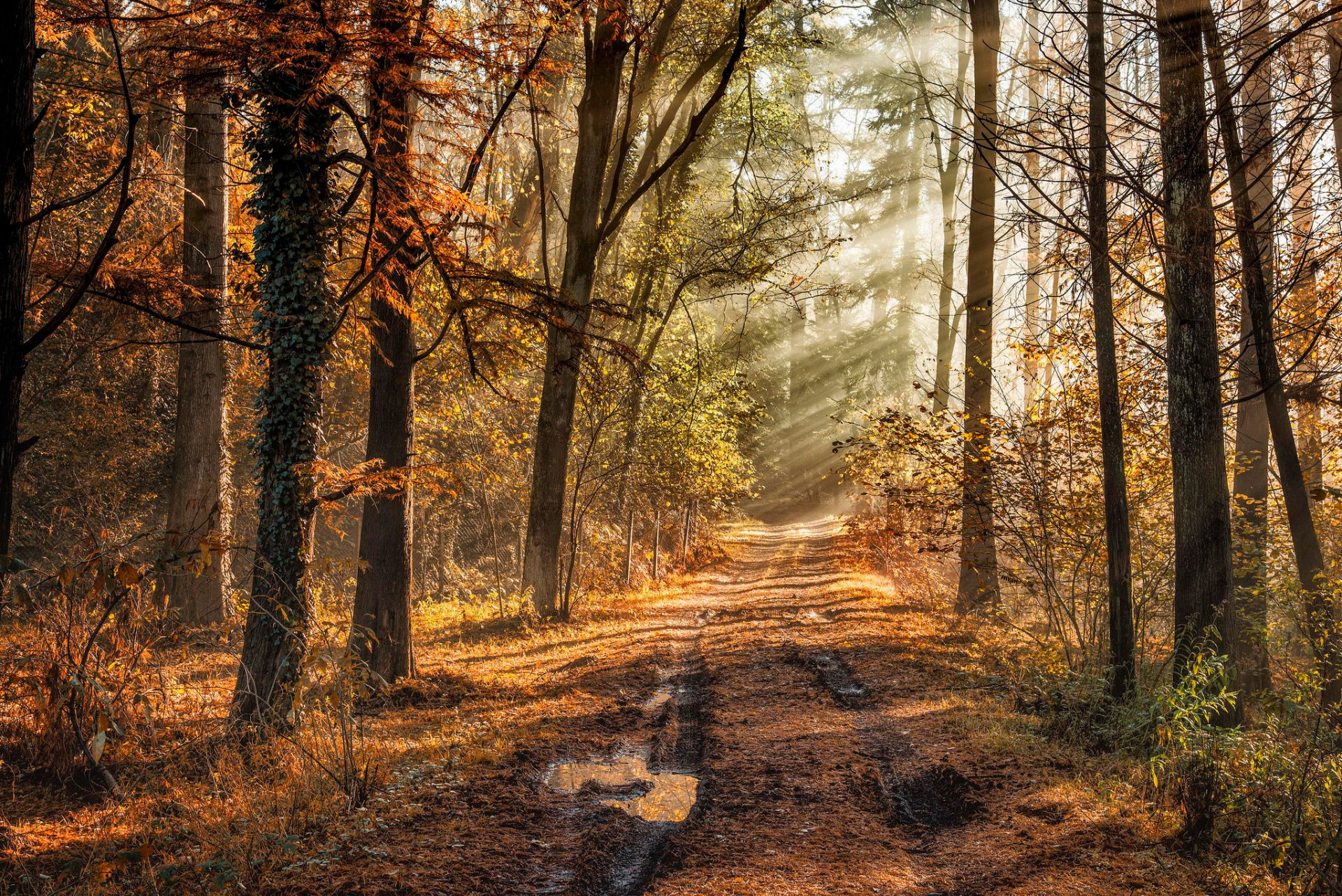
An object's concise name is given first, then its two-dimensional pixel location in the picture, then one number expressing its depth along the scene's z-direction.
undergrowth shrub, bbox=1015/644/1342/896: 4.46
